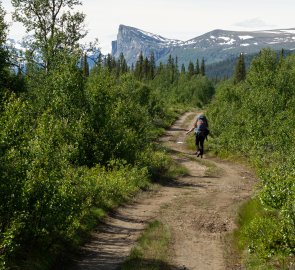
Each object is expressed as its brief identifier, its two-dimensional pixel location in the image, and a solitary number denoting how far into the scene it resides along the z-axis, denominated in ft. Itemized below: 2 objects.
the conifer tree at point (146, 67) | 570.87
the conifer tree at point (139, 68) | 558.32
